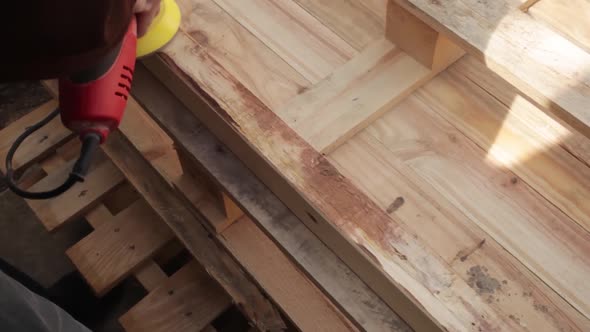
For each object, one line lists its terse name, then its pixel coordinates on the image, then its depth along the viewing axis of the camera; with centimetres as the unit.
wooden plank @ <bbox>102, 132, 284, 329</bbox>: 181
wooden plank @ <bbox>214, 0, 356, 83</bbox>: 139
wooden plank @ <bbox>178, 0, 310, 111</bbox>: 136
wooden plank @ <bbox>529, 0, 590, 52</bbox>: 130
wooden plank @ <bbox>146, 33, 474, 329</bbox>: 108
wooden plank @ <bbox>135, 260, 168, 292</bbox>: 200
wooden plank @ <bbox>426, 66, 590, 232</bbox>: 121
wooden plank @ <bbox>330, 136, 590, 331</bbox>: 109
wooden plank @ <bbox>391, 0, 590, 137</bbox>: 111
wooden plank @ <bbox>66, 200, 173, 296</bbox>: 198
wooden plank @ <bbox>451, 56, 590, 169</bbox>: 125
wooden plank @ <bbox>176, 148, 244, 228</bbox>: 170
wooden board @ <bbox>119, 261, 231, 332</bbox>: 189
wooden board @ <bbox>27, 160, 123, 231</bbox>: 207
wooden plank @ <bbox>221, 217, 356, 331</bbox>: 162
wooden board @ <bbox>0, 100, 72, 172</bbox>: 218
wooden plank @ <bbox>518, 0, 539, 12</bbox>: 125
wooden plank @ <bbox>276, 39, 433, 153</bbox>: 128
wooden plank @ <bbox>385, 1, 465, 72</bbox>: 129
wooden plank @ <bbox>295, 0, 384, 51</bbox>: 142
